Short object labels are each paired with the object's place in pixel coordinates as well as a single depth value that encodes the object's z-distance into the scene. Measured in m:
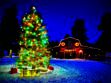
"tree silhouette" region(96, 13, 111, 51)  13.80
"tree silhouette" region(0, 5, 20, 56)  15.88
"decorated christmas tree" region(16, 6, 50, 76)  7.46
